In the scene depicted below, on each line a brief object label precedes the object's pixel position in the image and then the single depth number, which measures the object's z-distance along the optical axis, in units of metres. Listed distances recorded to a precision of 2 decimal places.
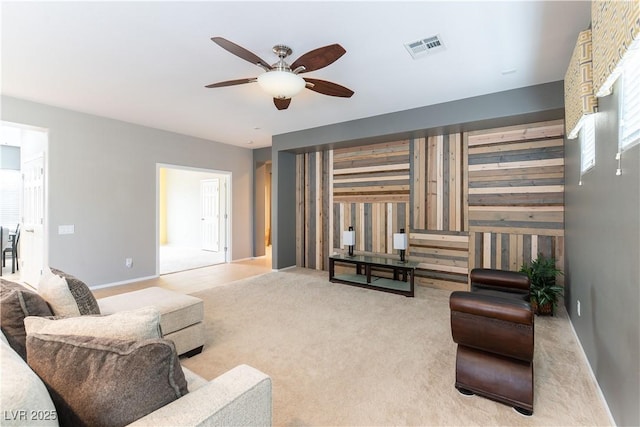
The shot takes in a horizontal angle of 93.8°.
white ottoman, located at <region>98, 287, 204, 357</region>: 2.39
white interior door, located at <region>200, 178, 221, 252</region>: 8.19
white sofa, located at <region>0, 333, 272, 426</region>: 0.75
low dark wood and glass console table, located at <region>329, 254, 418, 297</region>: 4.39
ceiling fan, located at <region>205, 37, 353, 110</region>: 2.17
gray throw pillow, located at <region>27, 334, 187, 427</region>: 0.93
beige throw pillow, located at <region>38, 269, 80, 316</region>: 1.56
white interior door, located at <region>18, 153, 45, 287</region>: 4.45
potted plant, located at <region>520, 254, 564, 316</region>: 3.38
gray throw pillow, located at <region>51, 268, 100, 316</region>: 1.64
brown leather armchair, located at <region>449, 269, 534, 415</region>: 1.84
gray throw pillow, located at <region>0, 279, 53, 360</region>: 1.24
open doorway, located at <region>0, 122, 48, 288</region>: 4.38
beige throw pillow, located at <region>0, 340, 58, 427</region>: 0.72
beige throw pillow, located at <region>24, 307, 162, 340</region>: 1.11
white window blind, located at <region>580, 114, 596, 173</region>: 2.30
